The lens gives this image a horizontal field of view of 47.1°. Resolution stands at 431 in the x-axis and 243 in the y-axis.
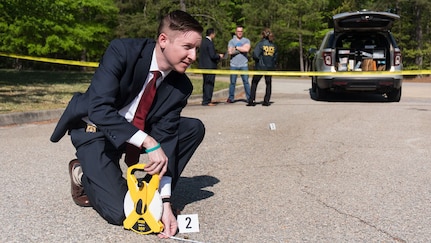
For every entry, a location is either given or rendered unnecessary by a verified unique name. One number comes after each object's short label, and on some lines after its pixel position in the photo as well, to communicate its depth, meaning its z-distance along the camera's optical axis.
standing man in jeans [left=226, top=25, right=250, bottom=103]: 11.16
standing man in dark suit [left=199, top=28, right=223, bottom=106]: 10.77
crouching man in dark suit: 2.84
